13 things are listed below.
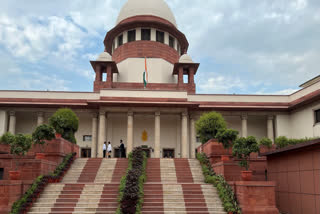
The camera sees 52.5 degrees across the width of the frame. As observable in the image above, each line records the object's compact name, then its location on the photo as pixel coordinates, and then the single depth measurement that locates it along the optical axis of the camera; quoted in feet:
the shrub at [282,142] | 64.54
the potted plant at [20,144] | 43.24
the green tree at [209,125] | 62.03
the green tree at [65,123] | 62.44
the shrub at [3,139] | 59.66
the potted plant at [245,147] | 42.88
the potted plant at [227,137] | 52.65
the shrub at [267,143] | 65.51
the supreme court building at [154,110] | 81.51
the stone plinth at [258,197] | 38.14
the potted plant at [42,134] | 51.34
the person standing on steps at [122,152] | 72.24
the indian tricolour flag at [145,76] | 95.61
